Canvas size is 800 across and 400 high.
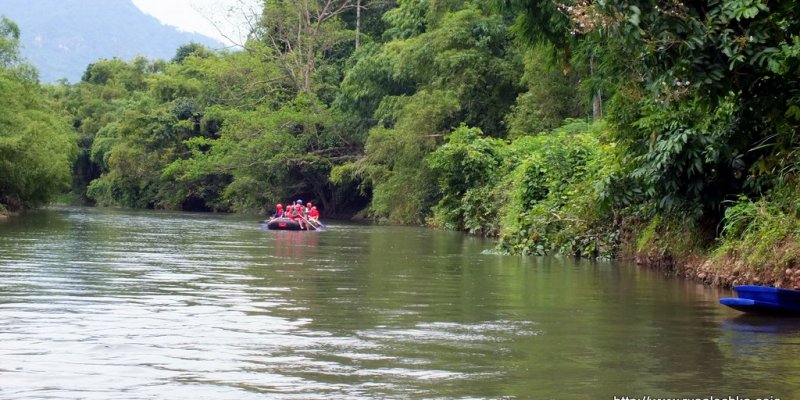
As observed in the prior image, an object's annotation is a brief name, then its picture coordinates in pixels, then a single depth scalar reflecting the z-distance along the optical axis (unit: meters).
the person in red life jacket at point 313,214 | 35.53
